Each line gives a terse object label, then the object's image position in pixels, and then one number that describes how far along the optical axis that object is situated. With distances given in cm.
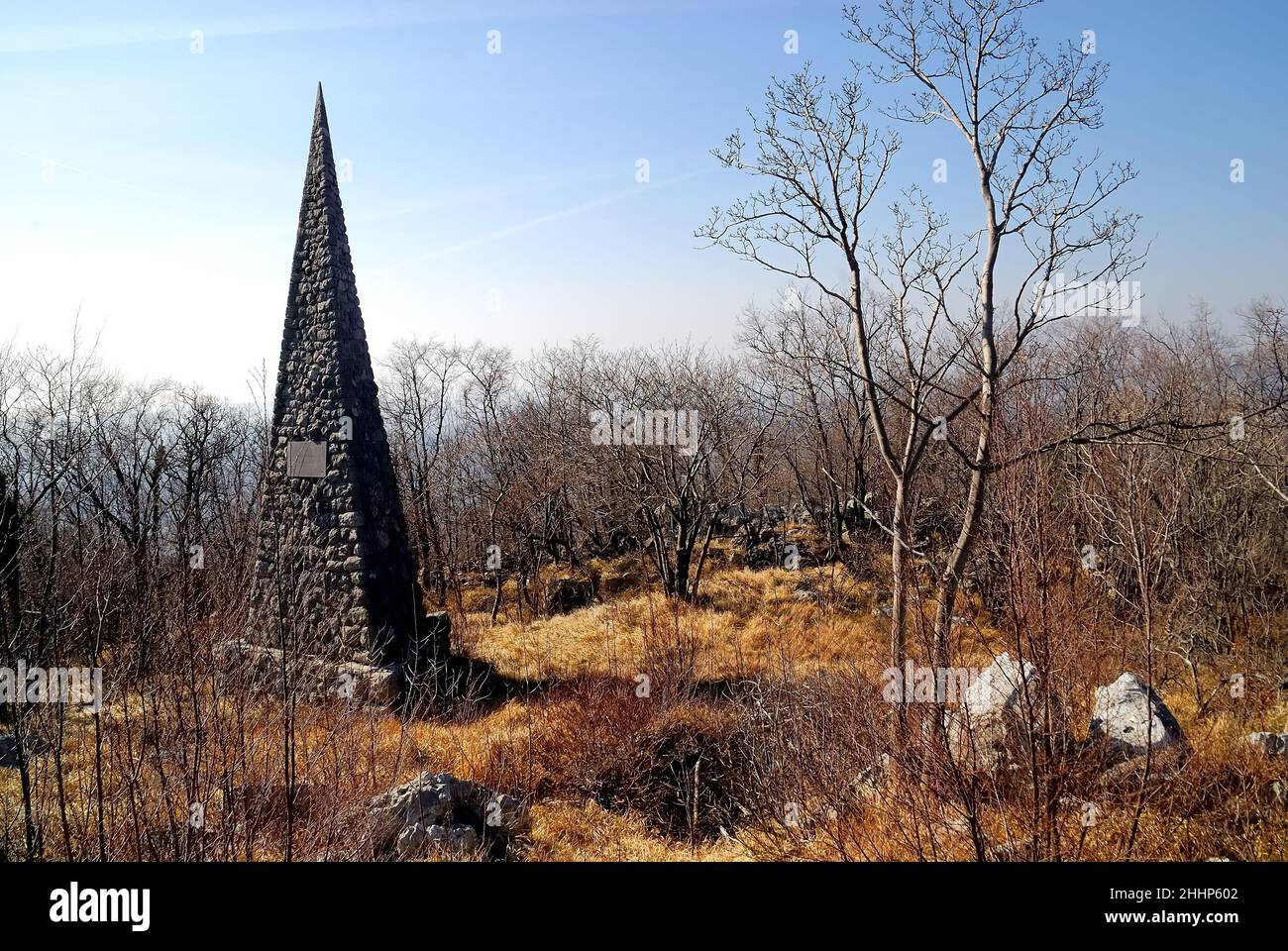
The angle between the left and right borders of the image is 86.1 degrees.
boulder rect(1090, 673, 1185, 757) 609
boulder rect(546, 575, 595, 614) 1744
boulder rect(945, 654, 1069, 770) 389
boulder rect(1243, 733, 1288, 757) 636
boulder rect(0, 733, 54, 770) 725
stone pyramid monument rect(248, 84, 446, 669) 917
